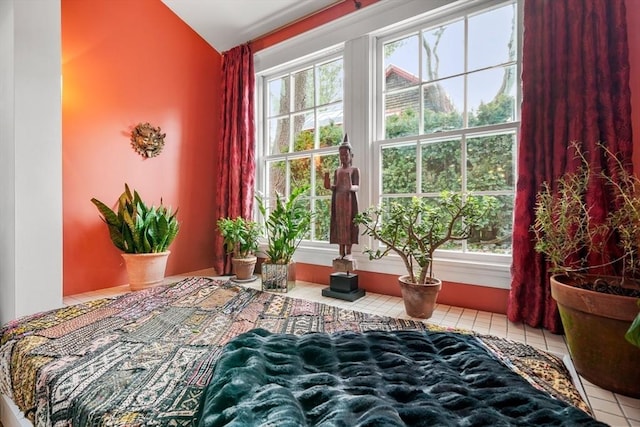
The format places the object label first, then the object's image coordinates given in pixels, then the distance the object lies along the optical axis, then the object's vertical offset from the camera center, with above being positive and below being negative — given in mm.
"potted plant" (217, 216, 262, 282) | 2621 -265
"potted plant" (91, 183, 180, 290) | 2336 -188
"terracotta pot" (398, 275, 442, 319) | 1742 -498
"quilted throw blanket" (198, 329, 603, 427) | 697 -480
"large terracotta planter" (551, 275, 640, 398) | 1120 -495
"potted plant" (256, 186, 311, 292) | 2357 -239
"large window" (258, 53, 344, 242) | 2711 +788
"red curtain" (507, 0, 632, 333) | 1495 +550
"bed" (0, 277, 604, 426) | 731 -496
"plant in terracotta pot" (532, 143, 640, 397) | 1135 -289
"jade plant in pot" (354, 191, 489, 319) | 1739 -133
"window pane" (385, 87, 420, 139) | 2279 +763
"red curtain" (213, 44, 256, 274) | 3000 +652
